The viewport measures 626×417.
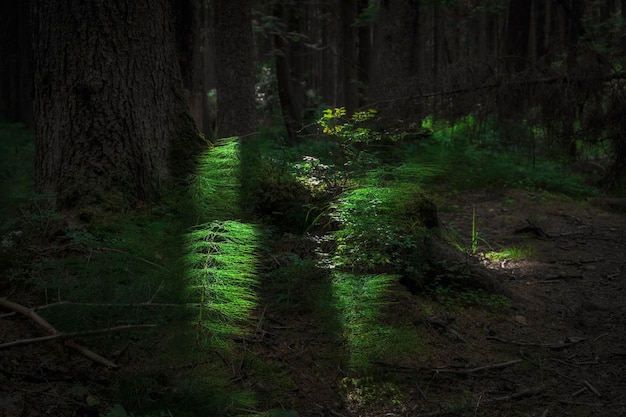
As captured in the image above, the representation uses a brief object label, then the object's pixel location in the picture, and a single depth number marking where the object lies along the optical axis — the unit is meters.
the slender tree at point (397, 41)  10.61
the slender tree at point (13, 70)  15.02
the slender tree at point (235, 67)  9.77
